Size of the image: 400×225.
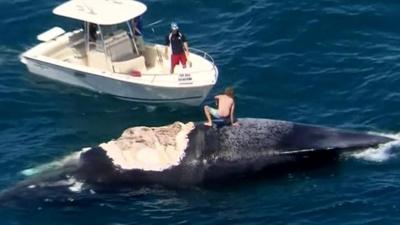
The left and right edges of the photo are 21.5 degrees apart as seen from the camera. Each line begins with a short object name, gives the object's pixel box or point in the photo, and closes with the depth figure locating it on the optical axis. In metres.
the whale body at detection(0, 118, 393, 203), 38.66
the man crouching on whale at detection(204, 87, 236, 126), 39.50
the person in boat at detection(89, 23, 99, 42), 47.84
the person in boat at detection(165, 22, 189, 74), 46.19
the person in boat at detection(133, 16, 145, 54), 47.97
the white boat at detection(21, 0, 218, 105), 45.94
